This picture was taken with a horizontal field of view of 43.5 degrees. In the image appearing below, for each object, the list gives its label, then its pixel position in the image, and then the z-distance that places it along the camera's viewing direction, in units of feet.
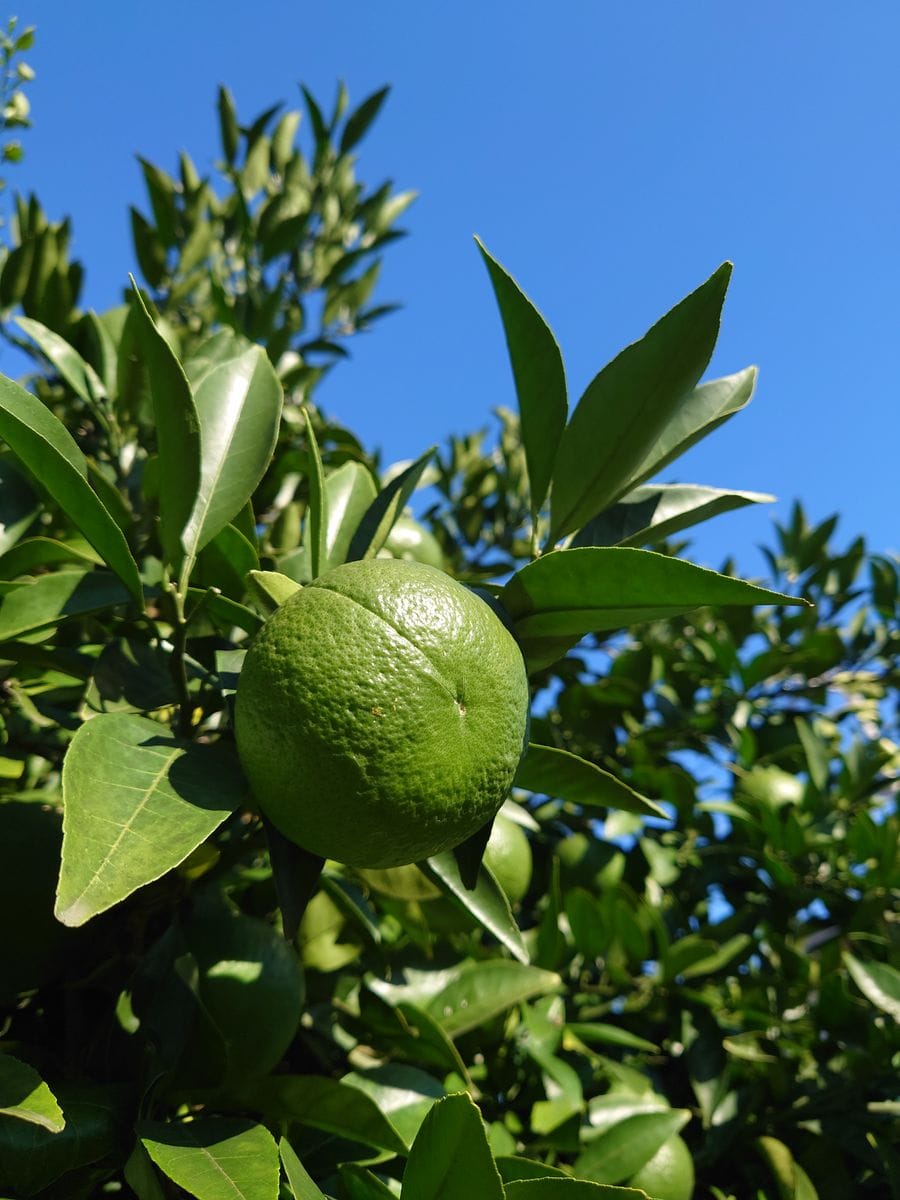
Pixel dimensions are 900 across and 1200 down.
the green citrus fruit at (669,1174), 1.26
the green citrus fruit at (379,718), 0.76
